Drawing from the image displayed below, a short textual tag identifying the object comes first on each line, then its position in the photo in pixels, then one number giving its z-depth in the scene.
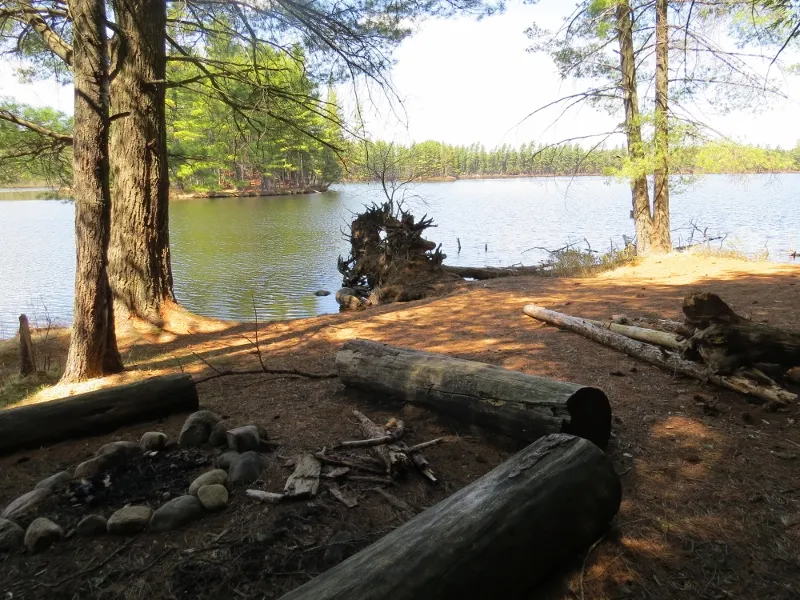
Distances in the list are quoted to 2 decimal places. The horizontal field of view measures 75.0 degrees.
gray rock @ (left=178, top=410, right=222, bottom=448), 3.63
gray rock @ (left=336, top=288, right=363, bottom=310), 13.33
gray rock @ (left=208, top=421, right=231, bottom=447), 3.62
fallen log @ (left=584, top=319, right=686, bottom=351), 4.81
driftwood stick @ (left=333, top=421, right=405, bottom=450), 3.41
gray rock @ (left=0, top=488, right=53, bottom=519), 2.82
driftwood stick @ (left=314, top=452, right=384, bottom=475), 3.14
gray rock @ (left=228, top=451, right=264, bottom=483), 3.10
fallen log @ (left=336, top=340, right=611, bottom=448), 3.20
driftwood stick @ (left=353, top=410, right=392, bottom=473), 3.20
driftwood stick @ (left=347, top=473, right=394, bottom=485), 3.01
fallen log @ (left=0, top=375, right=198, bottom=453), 3.80
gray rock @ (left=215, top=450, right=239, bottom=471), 3.25
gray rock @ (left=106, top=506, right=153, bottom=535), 2.60
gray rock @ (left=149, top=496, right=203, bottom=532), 2.65
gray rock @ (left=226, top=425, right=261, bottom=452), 3.51
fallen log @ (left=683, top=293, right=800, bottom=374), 3.89
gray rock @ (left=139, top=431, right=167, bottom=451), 3.57
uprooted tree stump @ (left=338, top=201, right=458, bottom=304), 13.03
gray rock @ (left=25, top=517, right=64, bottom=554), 2.52
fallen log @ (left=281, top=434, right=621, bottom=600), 1.82
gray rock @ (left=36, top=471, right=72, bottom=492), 3.10
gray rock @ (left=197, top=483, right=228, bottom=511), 2.79
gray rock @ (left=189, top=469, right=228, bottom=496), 2.95
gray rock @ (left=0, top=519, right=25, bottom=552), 2.54
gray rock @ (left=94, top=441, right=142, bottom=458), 3.41
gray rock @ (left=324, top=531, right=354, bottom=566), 2.35
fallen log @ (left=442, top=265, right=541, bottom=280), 14.85
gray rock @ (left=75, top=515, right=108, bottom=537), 2.61
